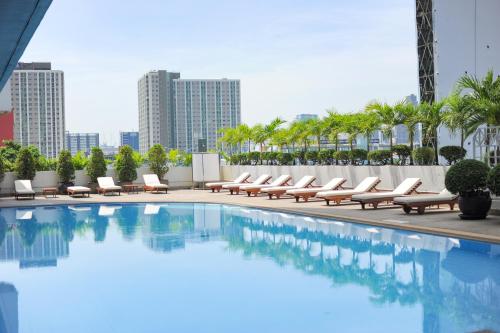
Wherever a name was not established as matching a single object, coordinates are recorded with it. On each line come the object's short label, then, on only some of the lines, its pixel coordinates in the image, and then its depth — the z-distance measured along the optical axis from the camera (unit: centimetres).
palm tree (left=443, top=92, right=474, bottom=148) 1363
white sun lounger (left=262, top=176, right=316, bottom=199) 1970
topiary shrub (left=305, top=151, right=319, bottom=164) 2255
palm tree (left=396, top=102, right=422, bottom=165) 1806
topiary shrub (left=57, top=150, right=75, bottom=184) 2445
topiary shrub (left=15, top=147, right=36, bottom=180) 2367
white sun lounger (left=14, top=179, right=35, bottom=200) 2222
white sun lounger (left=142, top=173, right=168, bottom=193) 2414
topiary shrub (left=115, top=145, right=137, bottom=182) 2570
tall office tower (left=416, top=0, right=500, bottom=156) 2956
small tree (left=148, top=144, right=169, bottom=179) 2634
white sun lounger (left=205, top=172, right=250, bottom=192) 2408
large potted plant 1203
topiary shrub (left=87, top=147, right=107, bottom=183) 2511
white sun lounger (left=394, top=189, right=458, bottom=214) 1370
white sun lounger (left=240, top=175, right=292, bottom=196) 2118
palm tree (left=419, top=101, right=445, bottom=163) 1727
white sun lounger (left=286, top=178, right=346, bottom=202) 1819
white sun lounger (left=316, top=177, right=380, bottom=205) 1688
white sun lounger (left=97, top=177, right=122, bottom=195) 2342
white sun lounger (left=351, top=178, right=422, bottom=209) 1523
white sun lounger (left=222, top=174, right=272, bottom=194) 2234
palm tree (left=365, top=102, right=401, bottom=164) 1859
